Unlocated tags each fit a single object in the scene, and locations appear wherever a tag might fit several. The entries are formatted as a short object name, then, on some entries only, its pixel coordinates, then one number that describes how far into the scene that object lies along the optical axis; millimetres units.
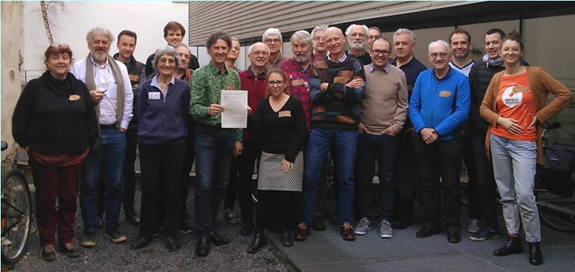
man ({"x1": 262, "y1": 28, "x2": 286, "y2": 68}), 6008
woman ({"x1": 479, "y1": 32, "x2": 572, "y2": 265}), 4863
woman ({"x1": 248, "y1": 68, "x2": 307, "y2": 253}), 5242
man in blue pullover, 5441
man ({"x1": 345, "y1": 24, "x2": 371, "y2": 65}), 6172
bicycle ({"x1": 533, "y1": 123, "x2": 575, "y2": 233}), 5779
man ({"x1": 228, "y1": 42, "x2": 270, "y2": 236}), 5609
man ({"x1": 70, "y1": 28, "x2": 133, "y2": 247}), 5301
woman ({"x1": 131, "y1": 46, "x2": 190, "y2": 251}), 5125
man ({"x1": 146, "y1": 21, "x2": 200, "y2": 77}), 6312
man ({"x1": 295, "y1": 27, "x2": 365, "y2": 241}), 5406
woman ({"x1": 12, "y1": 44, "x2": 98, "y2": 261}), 4758
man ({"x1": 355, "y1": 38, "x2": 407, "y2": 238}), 5629
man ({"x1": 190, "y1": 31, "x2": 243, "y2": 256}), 5215
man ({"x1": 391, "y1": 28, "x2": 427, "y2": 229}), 5922
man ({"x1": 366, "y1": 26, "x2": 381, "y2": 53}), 6434
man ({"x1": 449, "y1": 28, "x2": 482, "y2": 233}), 5724
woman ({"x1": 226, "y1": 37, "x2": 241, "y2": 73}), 6020
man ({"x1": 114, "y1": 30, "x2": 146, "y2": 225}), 5852
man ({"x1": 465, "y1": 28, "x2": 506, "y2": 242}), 5477
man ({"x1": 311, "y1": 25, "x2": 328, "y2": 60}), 5664
